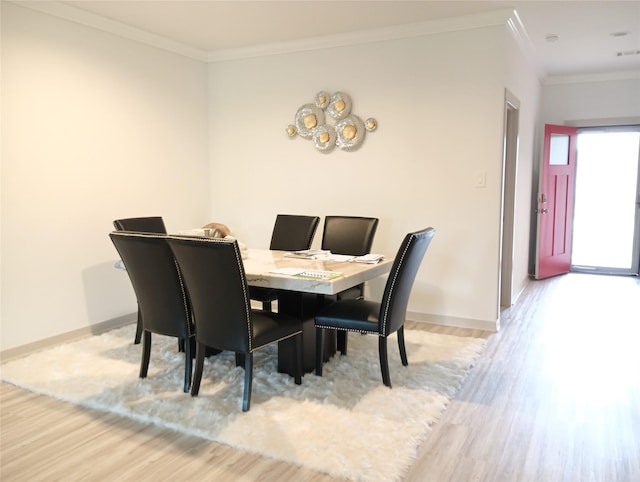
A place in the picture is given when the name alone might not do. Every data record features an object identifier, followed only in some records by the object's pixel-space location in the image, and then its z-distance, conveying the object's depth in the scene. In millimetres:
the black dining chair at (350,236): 3932
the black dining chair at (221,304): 2455
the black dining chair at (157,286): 2736
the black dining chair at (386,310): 2812
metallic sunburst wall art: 4527
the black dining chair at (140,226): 3624
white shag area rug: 2281
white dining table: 2717
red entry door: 6172
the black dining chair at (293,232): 4172
